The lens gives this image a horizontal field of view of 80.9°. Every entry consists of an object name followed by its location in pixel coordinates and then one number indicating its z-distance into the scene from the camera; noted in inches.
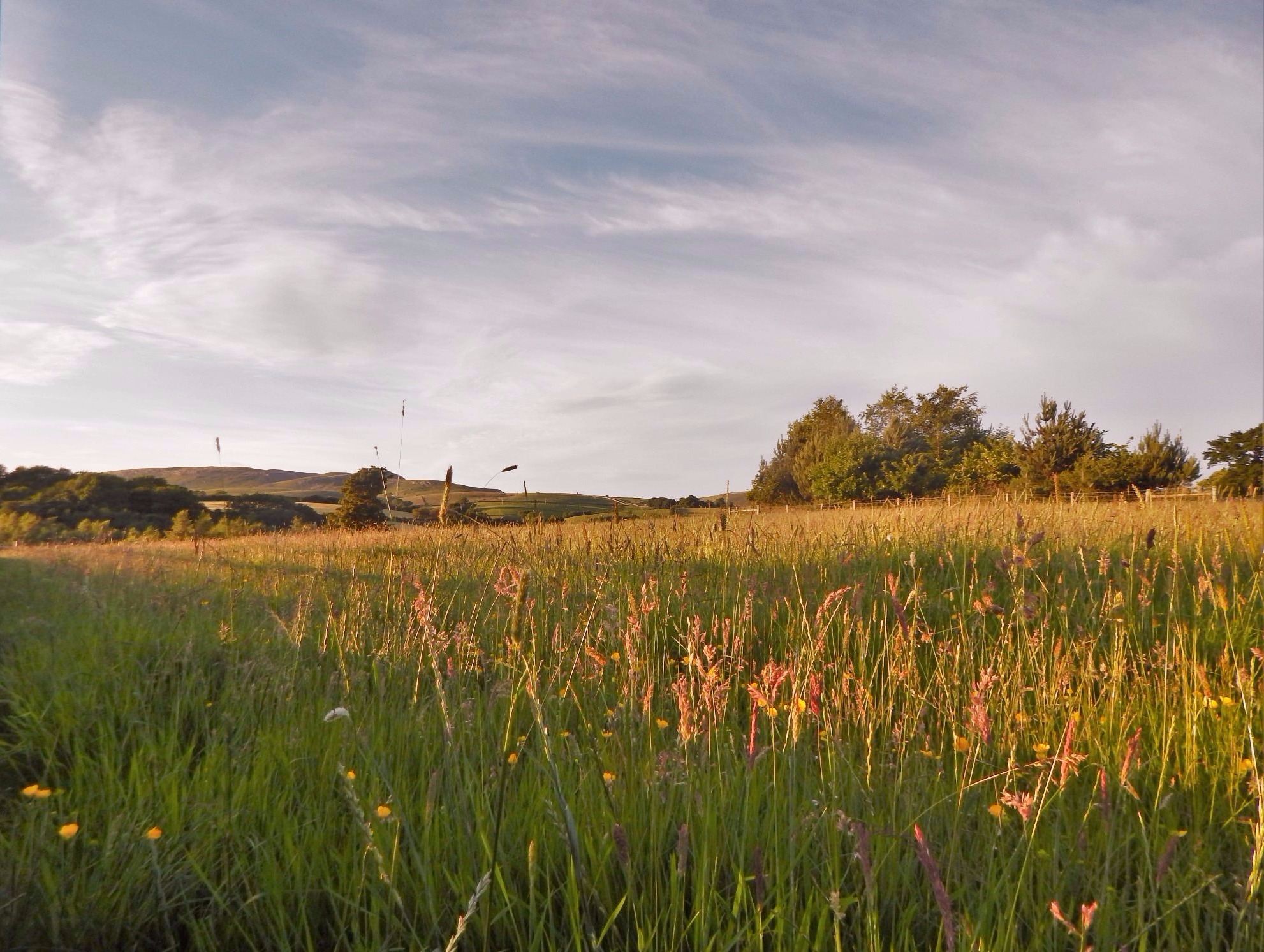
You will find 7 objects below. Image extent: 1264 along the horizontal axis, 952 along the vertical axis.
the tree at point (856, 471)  1537.9
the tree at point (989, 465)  1440.7
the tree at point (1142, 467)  1149.7
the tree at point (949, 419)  1835.6
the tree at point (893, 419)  1829.5
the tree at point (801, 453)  1798.7
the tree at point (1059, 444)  1338.6
